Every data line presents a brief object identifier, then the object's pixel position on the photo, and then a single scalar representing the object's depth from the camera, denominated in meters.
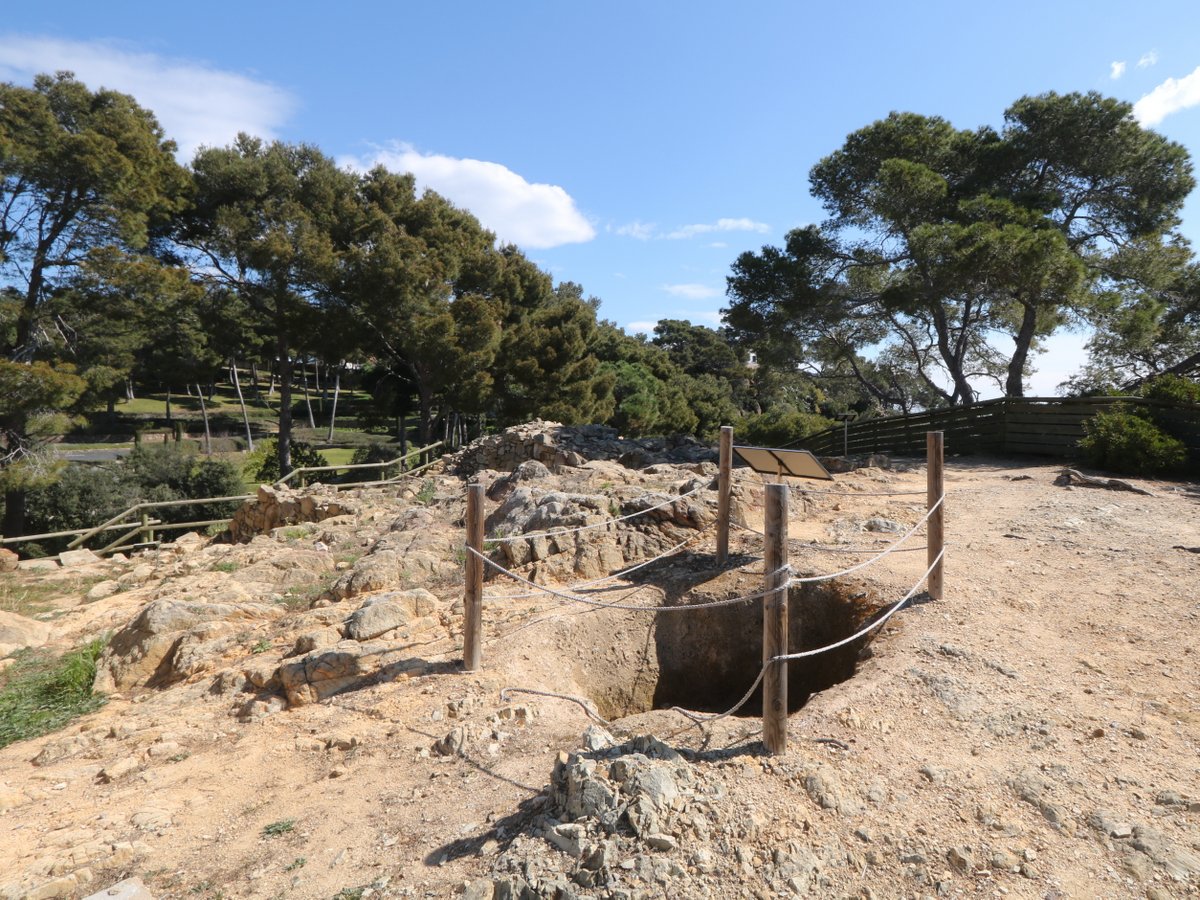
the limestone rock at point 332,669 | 5.33
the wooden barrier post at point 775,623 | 3.93
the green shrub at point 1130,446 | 11.18
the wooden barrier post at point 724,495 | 6.74
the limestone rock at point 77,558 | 11.74
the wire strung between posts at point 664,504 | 6.89
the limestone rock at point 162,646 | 6.11
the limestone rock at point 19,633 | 7.39
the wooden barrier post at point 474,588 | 5.34
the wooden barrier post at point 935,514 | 5.98
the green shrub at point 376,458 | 20.72
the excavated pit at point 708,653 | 6.10
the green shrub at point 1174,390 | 11.55
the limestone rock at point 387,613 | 6.05
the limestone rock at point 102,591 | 9.56
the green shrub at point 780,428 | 24.97
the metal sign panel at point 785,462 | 6.93
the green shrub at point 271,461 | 22.50
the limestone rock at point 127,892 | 3.16
